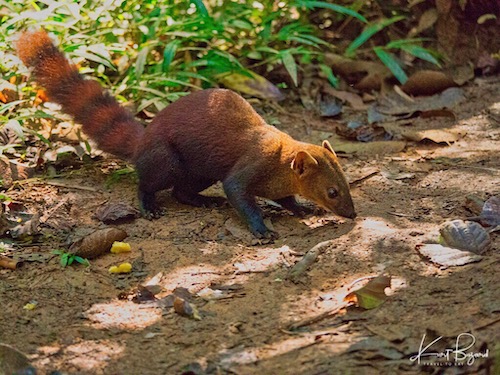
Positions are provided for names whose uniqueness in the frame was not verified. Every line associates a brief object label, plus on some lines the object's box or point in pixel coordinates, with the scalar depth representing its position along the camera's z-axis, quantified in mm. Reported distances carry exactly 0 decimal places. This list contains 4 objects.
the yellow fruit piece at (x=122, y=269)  9570
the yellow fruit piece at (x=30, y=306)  8570
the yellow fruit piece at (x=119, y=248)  10062
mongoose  11539
